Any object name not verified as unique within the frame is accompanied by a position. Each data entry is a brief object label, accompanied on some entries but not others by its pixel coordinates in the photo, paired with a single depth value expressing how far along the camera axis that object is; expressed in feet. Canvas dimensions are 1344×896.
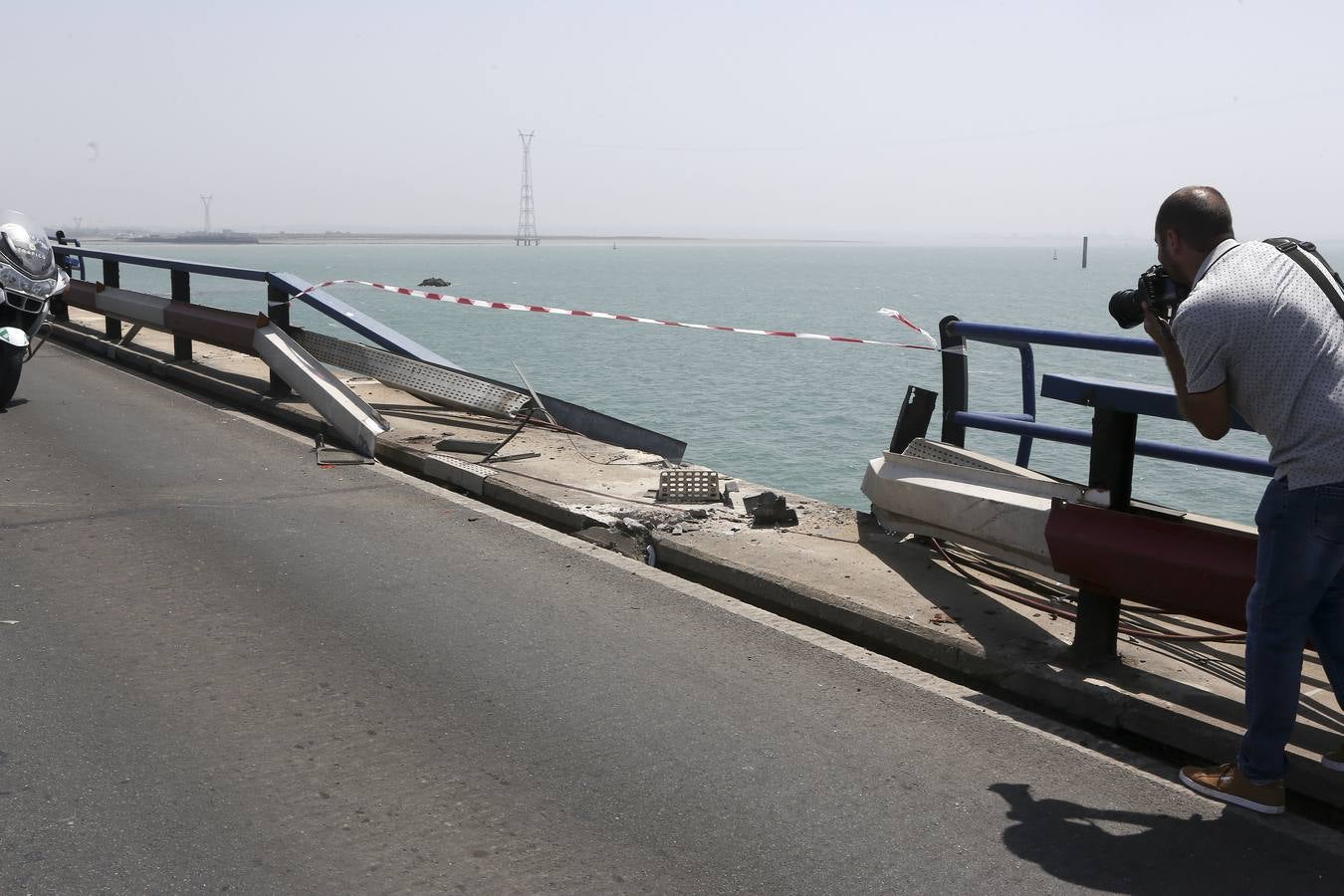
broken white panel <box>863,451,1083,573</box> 18.40
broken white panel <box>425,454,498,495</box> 29.01
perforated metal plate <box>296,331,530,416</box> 36.99
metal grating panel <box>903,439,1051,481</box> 20.37
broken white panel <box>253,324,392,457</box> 33.50
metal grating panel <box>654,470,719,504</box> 26.81
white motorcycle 36.88
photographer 12.50
